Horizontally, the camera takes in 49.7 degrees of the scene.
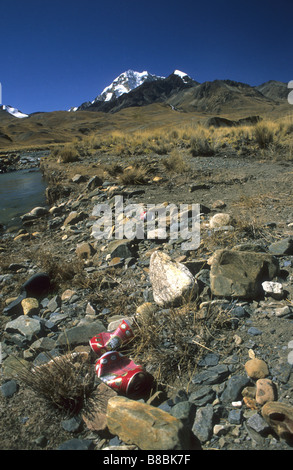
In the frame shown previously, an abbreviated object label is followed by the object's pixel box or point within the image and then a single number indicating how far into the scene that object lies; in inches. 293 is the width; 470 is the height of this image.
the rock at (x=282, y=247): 36.5
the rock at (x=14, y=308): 37.7
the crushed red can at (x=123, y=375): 24.5
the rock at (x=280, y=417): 19.6
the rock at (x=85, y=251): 49.1
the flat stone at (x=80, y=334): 30.5
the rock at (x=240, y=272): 31.2
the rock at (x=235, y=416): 21.5
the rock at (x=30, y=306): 37.0
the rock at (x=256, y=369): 23.7
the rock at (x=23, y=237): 65.3
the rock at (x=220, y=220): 44.4
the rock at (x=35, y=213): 171.3
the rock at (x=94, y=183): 195.5
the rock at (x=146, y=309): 31.2
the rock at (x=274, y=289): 30.3
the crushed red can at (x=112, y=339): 28.4
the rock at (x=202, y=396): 23.3
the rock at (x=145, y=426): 19.8
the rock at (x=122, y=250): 44.9
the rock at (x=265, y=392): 22.1
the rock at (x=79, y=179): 229.3
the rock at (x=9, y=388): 26.1
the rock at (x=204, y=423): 21.2
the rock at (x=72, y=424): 23.2
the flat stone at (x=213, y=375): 24.6
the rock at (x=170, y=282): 31.9
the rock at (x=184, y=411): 21.9
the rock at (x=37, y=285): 40.6
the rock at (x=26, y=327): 32.5
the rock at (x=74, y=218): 69.4
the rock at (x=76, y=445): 21.7
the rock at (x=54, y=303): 37.3
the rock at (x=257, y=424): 20.4
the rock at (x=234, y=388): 23.0
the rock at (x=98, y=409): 23.1
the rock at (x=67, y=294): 38.8
